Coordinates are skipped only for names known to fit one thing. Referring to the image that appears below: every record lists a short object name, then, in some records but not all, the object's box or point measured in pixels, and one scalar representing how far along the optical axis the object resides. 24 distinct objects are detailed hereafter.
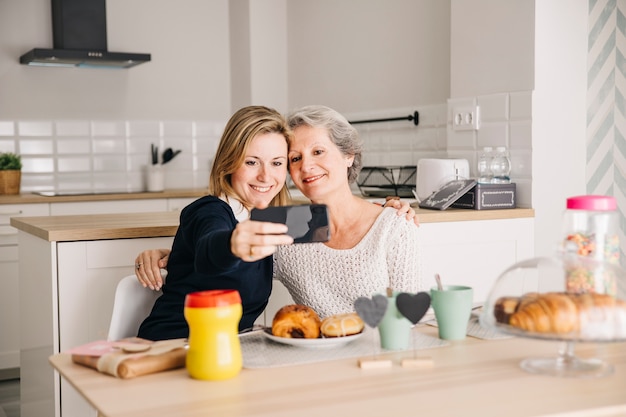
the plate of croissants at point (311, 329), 1.55
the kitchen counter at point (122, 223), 2.58
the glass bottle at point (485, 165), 3.37
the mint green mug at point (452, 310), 1.60
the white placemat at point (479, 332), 1.64
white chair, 2.05
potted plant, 4.61
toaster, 3.41
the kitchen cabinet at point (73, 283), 2.56
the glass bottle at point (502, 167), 3.33
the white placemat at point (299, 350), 1.46
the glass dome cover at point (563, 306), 1.30
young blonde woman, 1.94
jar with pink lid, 1.49
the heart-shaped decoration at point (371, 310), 1.46
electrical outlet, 3.48
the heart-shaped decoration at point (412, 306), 1.49
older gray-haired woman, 2.16
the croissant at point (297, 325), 1.58
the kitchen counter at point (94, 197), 4.34
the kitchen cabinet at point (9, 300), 4.25
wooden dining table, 1.19
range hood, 4.69
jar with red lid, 1.34
